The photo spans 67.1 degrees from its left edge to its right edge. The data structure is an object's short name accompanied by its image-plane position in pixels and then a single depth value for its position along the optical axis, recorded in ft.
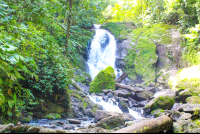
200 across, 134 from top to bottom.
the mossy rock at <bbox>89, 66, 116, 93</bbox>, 37.33
